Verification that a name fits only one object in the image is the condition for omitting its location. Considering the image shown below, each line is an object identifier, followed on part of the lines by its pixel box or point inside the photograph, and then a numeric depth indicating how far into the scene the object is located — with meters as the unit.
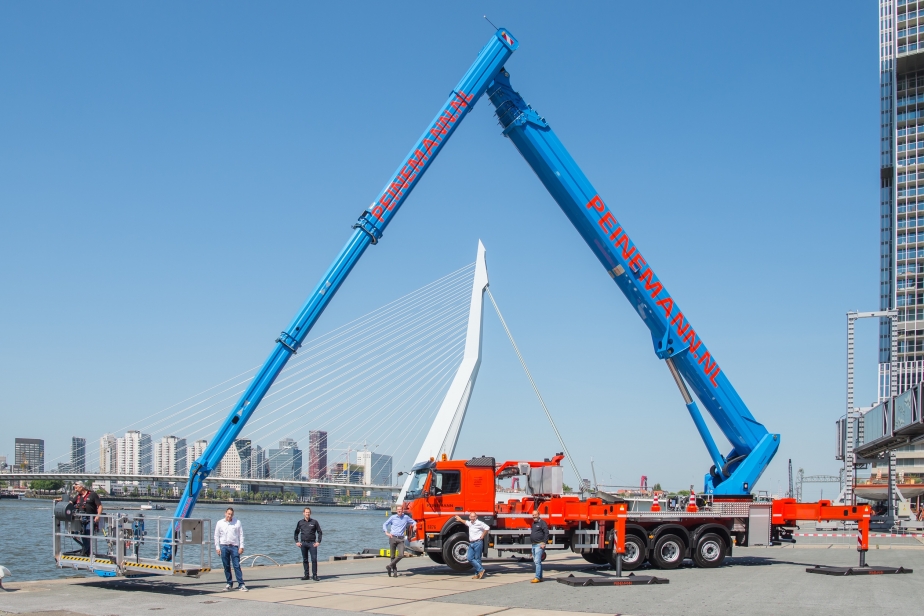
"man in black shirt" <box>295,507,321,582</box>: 16.80
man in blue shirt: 18.11
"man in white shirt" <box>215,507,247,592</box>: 14.98
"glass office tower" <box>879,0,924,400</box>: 107.56
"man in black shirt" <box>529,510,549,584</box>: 16.80
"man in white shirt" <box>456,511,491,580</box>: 17.33
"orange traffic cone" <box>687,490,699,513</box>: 20.67
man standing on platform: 16.00
